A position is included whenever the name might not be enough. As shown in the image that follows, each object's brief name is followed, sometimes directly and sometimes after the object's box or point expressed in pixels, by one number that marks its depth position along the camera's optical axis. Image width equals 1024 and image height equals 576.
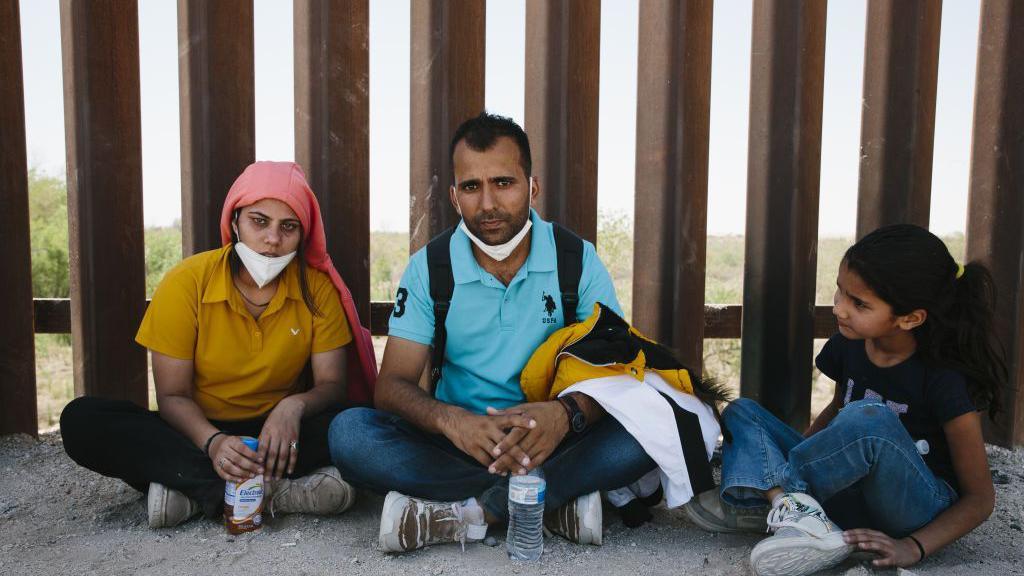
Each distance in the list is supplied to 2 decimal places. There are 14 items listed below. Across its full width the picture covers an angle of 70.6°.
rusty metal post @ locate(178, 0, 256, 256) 3.19
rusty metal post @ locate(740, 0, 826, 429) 3.43
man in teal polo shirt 2.35
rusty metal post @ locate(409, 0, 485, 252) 3.26
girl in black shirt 2.17
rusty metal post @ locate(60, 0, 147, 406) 3.15
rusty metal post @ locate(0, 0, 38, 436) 3.21
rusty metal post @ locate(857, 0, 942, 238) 3.52
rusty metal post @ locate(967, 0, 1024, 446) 3.54
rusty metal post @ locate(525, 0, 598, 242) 3.29
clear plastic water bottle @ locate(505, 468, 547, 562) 2.23
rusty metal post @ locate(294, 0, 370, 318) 3.24
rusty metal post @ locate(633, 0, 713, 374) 3.36
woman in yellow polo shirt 2.53
